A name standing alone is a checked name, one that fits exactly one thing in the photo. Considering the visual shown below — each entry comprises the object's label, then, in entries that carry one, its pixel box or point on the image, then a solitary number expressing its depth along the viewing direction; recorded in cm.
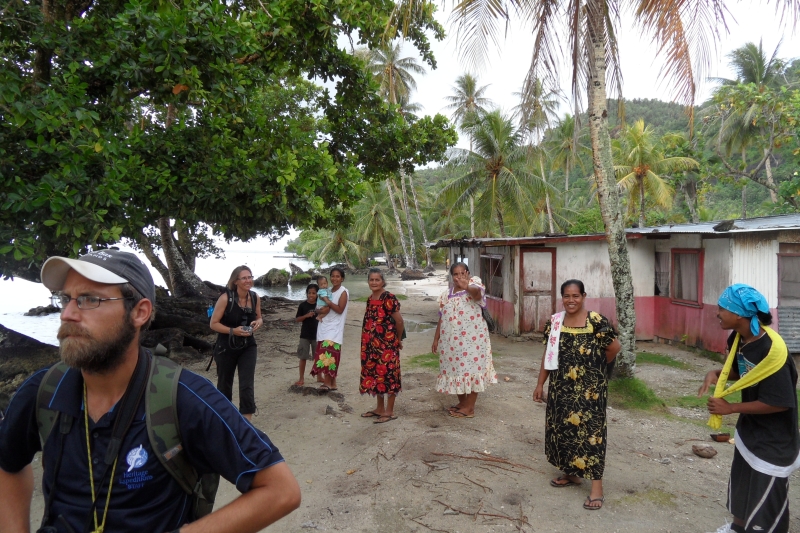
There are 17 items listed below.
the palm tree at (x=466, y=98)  3246
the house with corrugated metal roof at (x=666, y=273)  977
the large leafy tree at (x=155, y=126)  524
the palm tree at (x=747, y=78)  2434
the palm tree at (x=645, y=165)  2428
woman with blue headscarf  300
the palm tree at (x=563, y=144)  3120
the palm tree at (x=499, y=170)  2284
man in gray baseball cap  142
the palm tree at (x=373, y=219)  4100
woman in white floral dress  586
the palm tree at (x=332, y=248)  4275
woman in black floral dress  399
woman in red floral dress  582
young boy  751
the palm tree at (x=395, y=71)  3050
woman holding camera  527
